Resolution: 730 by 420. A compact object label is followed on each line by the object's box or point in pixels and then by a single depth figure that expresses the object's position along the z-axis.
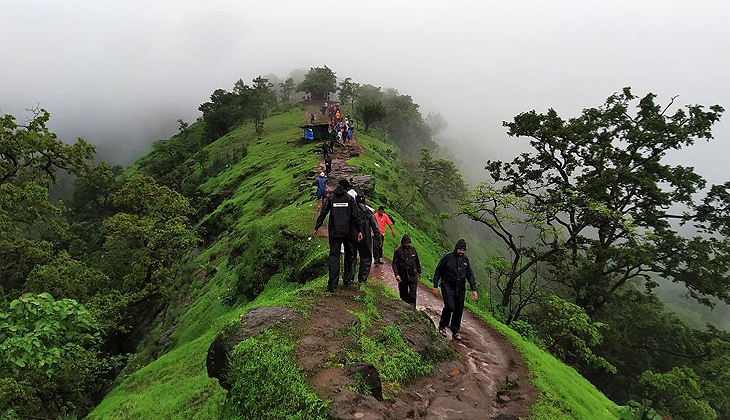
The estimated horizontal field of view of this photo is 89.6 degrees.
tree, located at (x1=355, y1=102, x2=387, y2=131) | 56.06
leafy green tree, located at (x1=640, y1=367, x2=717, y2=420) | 19.77
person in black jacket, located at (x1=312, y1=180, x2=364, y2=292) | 8.68
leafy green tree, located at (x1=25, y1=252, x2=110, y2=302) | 19.39
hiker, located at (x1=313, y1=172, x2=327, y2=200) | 17.48
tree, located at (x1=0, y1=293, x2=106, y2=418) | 5.73
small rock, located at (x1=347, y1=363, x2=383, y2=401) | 5.46
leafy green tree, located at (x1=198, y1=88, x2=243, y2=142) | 68.38
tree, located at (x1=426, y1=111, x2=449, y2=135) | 145.50
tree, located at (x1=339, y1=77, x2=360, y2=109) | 90.19
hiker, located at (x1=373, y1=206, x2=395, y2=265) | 13.71
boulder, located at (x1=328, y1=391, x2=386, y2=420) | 4.66
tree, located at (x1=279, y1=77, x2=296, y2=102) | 101.00
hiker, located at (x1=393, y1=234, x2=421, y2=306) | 9.59
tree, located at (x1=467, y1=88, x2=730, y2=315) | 20.67
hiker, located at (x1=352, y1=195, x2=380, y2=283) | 9.25
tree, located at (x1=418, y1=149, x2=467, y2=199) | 50.28
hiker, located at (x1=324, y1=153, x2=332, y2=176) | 24.09
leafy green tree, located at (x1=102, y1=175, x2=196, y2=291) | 22.47
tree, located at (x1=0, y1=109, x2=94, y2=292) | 18.83
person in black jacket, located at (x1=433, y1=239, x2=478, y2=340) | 8.74
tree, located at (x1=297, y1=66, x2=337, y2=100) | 87.62
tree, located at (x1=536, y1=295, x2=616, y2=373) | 12.75
